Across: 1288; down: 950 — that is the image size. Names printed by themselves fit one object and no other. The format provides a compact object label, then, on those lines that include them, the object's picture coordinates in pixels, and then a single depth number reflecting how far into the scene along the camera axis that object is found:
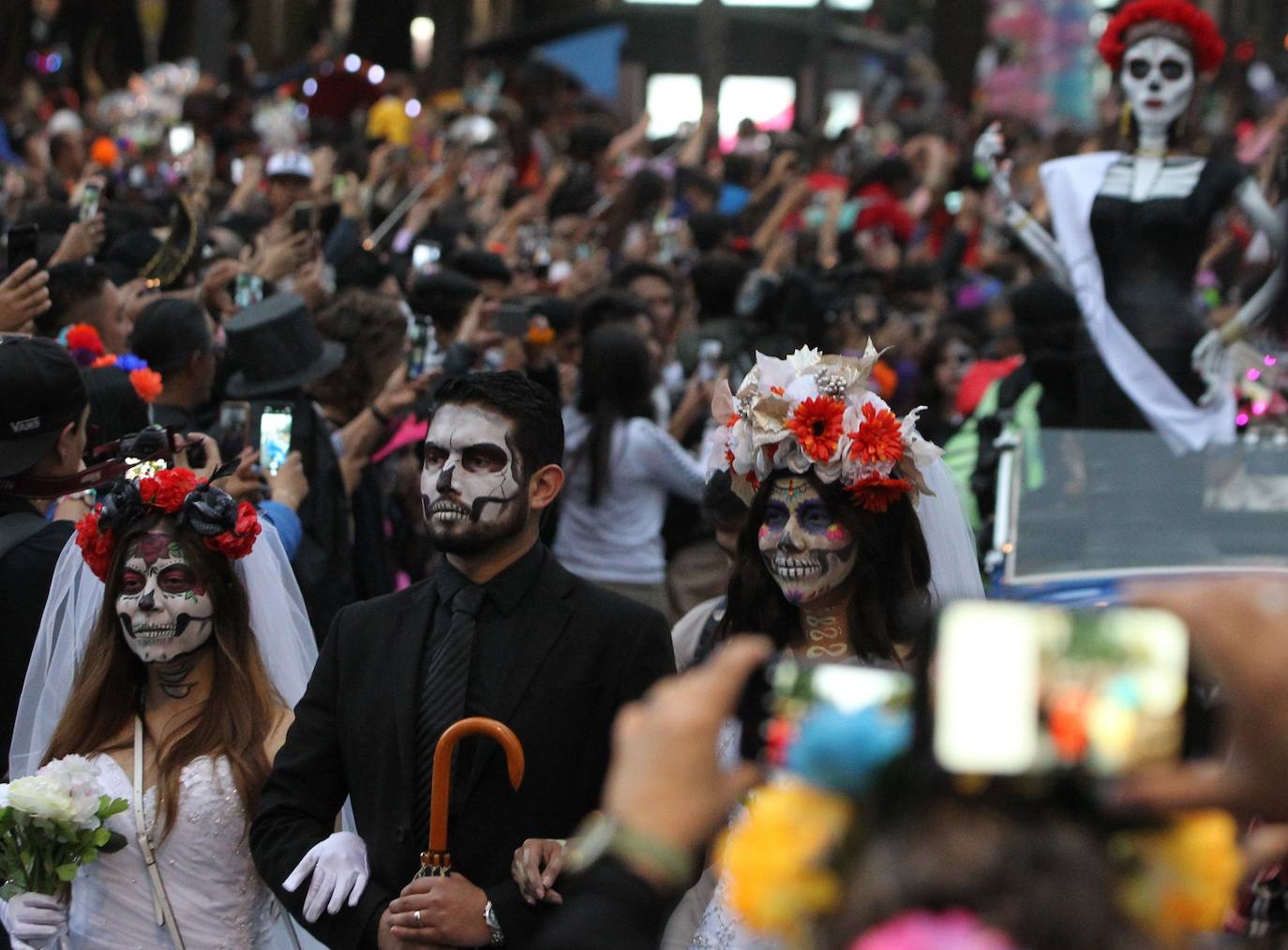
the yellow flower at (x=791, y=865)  4.31
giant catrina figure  17.39
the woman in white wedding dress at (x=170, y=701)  9.61
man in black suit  8.70
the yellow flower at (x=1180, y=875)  4.21
